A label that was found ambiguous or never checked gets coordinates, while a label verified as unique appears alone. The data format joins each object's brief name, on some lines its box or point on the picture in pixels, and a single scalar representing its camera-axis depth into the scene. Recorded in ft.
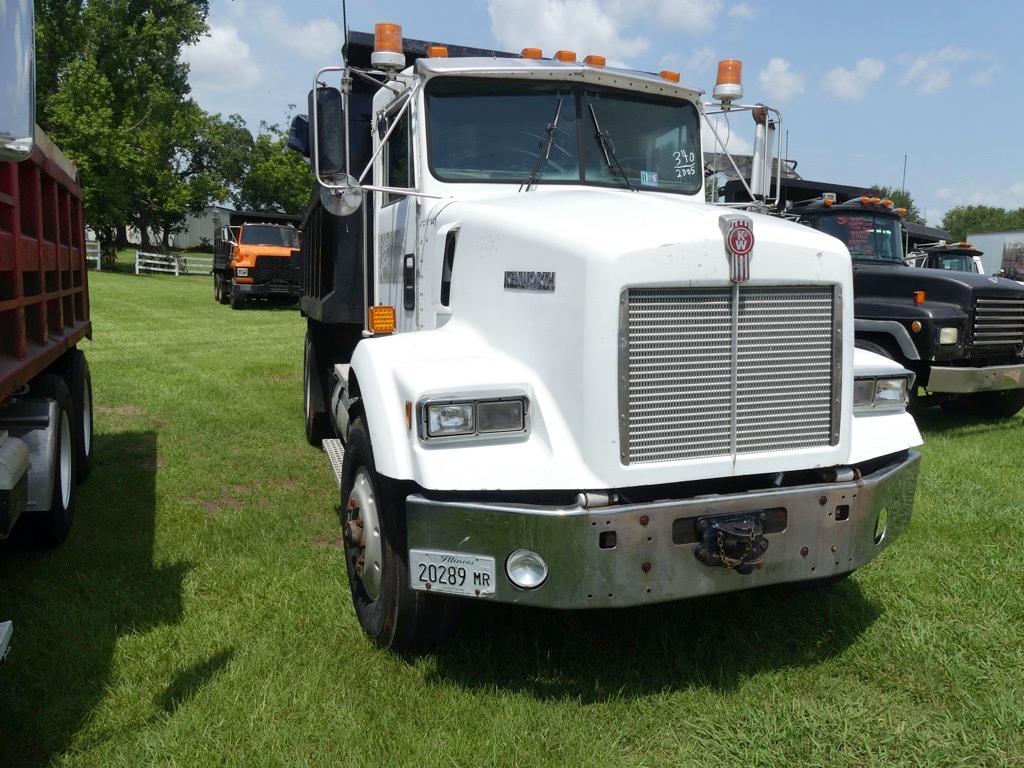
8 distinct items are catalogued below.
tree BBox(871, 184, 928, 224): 295.32
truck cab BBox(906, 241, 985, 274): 53.06
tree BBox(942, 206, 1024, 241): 346.33
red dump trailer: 13.76
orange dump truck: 79.36
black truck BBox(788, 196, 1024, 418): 27.58
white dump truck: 10.51
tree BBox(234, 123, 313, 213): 186.19
